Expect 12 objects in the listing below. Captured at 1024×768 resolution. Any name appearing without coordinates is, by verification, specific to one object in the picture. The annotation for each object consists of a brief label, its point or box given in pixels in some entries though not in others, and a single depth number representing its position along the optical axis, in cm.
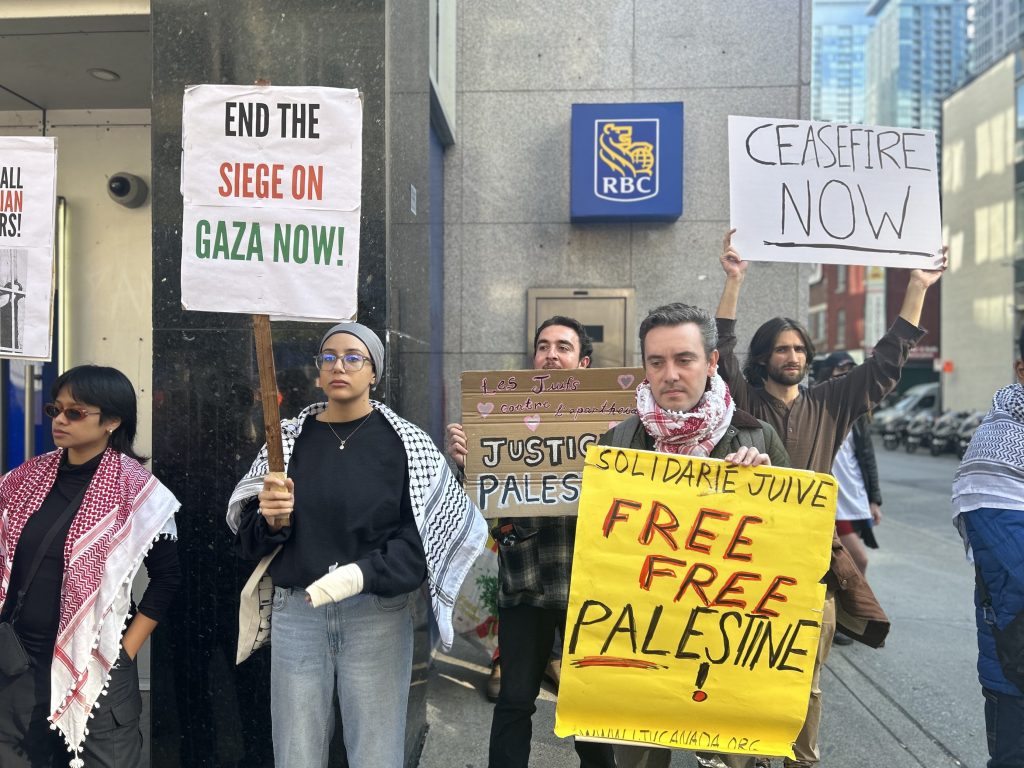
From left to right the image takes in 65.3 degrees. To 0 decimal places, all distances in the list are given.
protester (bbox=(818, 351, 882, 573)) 567
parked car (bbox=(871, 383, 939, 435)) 3164
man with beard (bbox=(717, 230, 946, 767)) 335
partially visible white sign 315
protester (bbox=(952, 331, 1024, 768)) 253
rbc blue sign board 557
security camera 495
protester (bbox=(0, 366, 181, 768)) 259
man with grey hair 254
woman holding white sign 253
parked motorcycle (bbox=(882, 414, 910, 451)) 2770
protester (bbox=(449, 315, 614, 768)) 294
